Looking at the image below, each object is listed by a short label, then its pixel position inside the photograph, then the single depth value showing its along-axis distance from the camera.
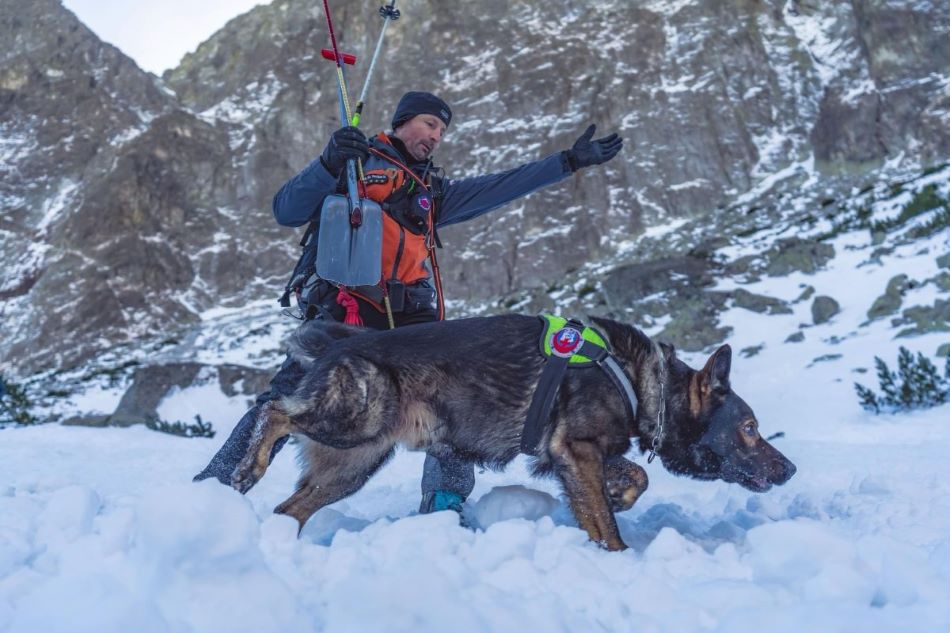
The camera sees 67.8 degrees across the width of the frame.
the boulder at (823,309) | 15.35
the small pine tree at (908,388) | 8.29
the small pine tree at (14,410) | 13.76
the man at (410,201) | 4.16
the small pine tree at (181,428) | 11.29
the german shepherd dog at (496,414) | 3.37
